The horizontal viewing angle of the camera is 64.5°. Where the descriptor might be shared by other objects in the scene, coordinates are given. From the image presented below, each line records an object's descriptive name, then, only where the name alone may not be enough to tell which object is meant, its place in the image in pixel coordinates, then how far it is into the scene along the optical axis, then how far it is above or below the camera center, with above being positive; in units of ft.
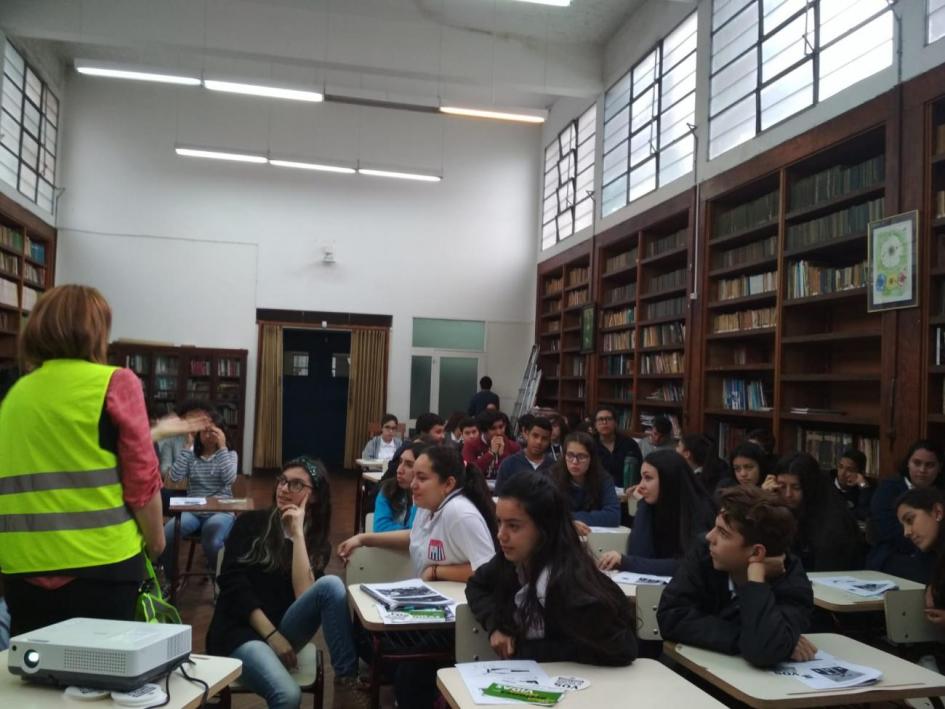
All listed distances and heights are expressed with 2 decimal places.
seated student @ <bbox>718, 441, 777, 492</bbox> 15.26 -1.47
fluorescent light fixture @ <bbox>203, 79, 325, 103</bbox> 26.05 +10.09
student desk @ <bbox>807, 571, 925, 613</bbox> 9.39 -2.58
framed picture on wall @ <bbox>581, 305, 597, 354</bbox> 31.07 +2.54
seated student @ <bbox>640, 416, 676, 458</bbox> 22.63 -1.27
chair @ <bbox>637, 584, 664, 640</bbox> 8.03 -2.35
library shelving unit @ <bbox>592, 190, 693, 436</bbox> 25.09 +2.80
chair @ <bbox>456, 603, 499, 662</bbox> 7.37 -2.51
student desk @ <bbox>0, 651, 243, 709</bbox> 5.06 -2.25
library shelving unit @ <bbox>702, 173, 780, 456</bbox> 20.59 +2.48
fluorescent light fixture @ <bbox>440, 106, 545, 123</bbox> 27.78 +10.19
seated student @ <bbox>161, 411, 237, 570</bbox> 16.14 -2.09
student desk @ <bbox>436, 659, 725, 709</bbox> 5.78 -2.42
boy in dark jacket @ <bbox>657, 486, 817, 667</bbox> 6.80 -1.92
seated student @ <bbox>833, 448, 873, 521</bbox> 15.85 -1.76
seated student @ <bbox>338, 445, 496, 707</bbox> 9.70 -1.86
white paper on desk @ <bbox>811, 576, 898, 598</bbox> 9.93 -2.57
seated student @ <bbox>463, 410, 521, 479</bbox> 20.40 -1.70
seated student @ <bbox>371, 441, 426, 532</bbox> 12.44 -2.05
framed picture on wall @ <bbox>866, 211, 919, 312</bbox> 15.01 +2.84
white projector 5.01 -1.92
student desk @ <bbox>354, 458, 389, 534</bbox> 19.95 -2.72
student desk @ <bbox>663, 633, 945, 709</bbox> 6.17 -2.49
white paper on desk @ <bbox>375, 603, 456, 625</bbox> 7.93 -2.51
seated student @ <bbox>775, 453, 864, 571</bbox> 12.35 -2.08
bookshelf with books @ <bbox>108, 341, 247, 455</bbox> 34.71 +0.06
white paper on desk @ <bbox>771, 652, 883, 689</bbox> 6.44 -2.46
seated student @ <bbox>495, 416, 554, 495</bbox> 16.66 -1.55
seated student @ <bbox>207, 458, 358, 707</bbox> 8.20 -2.57
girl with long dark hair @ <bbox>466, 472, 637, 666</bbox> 6.63 -1.92
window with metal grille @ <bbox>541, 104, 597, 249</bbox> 33.76 +9.99
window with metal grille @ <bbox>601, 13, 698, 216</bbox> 25.34 +9.99
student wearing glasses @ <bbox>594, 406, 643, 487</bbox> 20.90 -1.77
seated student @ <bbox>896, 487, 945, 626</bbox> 10.68 -1.68
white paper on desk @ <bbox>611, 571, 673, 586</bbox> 9.98 -2.56
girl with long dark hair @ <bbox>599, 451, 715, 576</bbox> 11.02 -1.77
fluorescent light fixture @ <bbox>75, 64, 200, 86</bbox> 26.20 +10.50
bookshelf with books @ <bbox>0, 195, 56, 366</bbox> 28.94 +4.31
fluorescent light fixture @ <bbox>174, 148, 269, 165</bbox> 32.12 +9.55
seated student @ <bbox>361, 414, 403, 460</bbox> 26.43 -2.20
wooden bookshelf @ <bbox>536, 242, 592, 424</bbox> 33.55 +2.85
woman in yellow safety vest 5.69 -0.77
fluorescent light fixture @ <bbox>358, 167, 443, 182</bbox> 32.91 +9.35
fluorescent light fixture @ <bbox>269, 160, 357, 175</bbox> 32.83 +9.48
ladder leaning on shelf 36.52 -0.08
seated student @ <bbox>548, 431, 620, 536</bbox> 14.69 -1.81
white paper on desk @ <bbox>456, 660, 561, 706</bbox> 5.92 -2.41
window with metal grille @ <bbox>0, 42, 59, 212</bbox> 29.09 +9.95
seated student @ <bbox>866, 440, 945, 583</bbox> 11.59 -2.12
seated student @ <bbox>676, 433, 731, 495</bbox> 18.06 -1.61
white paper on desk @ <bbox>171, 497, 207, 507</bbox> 14.58 -2.51
